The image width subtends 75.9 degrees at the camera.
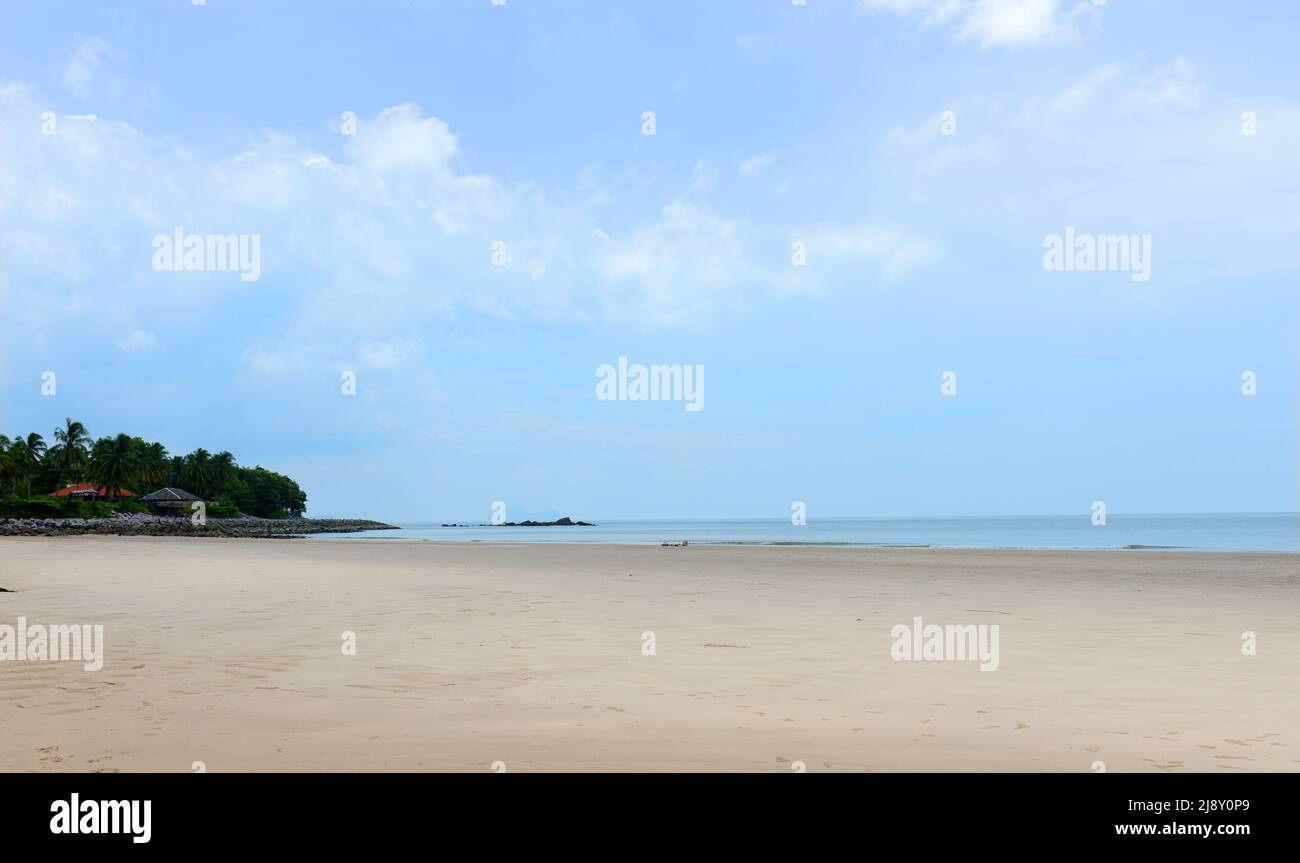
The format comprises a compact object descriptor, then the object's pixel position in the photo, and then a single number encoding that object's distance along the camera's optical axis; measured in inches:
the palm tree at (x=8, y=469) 3735.2
